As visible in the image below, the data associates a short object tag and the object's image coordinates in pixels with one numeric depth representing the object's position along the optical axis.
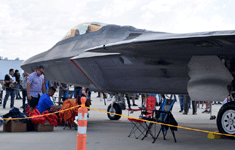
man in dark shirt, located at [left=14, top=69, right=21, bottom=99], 18.55
